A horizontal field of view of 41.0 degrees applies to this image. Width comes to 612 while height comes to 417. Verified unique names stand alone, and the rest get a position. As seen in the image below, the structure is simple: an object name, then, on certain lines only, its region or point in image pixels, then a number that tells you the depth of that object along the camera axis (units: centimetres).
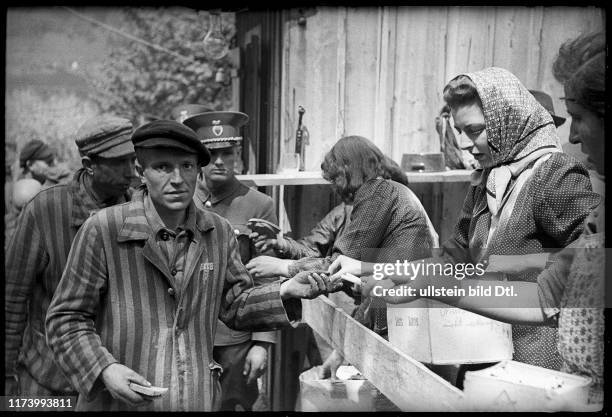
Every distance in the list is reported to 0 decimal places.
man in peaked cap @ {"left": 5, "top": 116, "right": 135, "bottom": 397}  301
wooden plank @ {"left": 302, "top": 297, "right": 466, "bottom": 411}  252
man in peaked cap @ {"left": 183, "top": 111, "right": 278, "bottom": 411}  349
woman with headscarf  265
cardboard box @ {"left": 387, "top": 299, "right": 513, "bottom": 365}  273
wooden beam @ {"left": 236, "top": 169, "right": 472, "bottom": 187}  343
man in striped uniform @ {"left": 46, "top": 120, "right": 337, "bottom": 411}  255
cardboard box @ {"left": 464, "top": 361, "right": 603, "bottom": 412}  243
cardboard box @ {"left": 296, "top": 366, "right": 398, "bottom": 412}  319
